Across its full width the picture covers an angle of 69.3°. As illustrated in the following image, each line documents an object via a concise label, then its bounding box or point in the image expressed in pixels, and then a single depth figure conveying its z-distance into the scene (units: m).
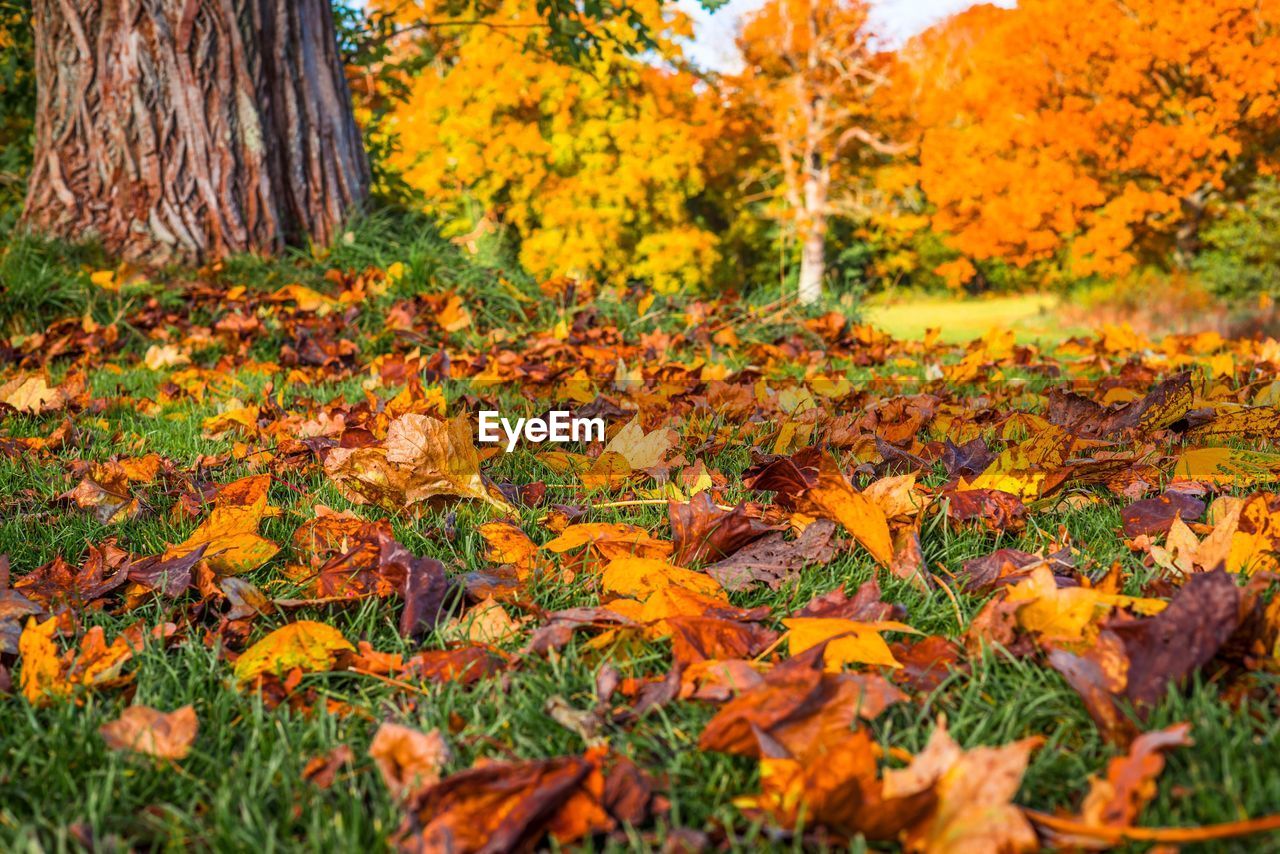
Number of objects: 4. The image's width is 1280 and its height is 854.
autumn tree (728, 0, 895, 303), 22.70
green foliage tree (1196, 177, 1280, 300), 15.88
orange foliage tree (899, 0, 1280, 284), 15.23
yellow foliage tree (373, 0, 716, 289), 18.80
